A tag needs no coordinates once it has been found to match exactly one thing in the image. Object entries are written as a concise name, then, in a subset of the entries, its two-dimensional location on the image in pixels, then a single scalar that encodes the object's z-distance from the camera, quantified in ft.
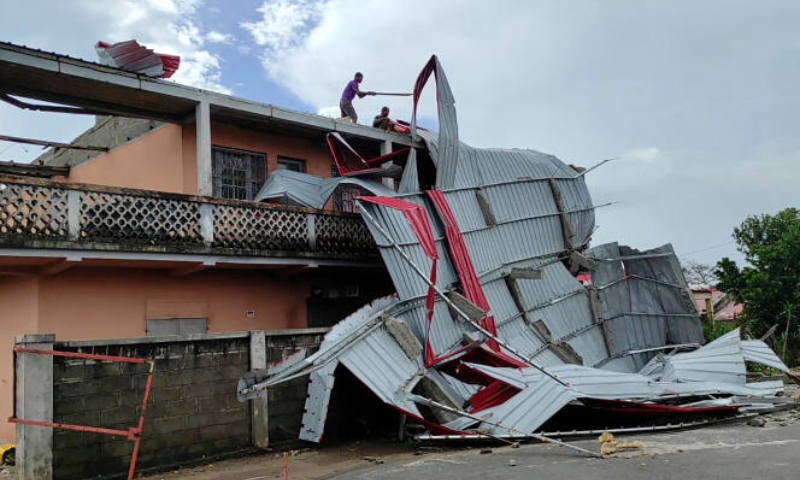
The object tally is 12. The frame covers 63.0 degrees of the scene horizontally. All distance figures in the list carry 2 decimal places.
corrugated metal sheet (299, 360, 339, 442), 29.01
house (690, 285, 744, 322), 103.55
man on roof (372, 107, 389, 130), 51.24
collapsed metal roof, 29.99
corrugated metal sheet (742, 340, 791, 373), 37.35
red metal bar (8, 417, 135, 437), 24.11
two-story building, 32.12
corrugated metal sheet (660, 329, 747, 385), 36.86
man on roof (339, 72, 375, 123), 51.37
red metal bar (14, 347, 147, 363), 24.51
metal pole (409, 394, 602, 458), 25.83
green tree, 65.16
